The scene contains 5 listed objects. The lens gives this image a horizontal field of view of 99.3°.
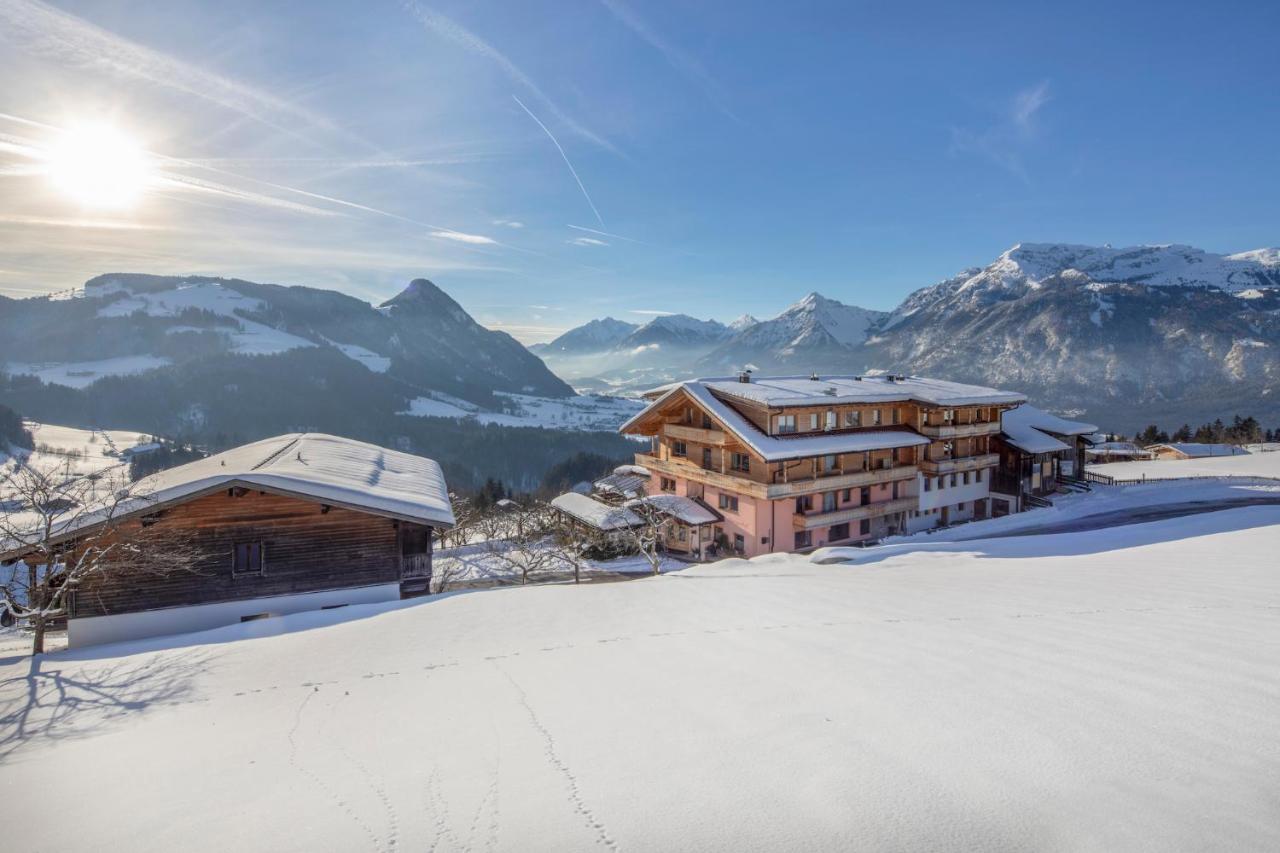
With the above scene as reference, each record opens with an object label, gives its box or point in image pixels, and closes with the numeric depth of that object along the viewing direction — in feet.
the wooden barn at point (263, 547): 51.13
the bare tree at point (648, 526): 106.11
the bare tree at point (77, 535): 43.31
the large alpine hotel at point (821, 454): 107.04
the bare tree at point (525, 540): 100.01
